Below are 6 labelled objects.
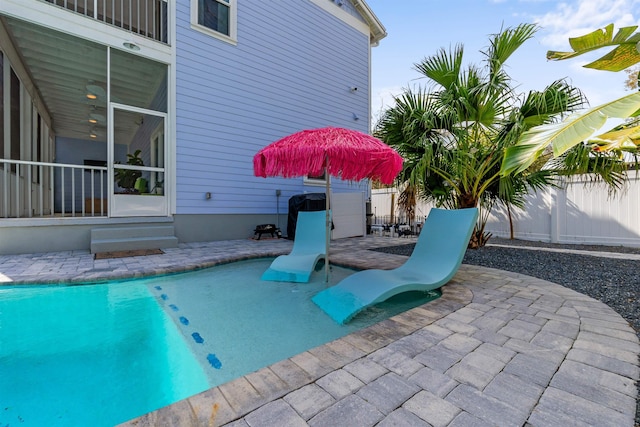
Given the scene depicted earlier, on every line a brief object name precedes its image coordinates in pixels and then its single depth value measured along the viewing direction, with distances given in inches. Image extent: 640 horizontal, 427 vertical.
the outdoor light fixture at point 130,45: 255.6
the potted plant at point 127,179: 261.4
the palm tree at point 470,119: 196.2
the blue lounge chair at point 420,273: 119.7
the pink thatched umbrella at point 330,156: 132.0
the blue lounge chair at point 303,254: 176.6
